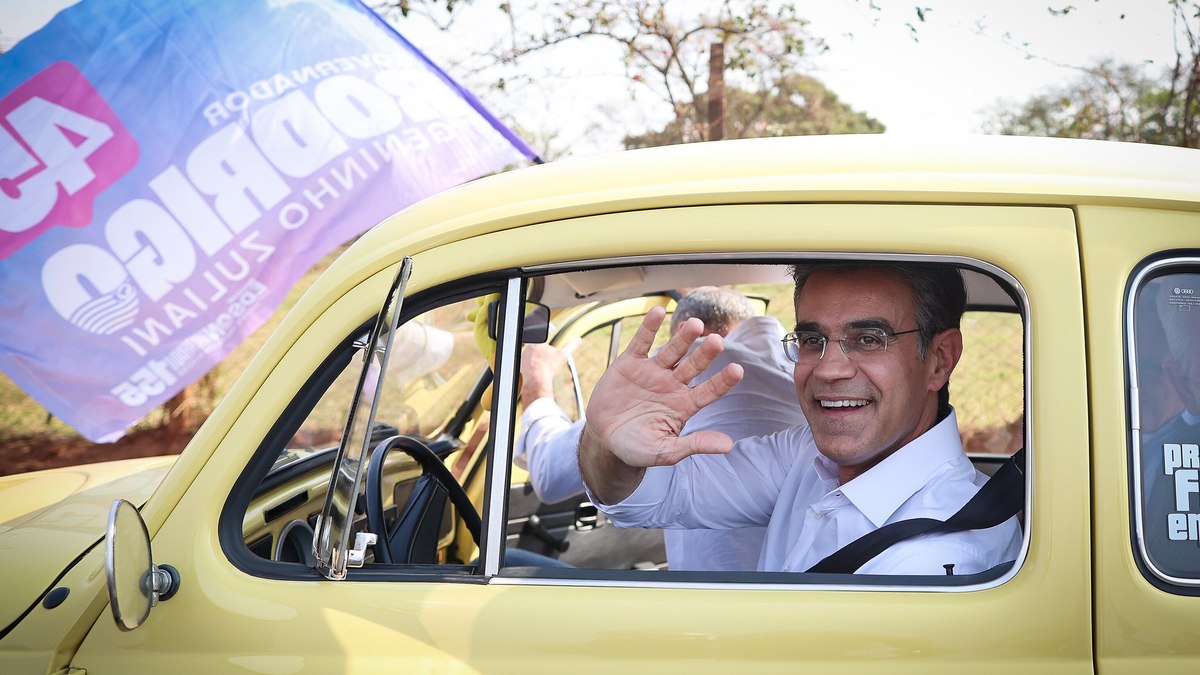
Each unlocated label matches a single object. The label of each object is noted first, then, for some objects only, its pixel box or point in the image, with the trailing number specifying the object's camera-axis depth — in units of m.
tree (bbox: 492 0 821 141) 7.89
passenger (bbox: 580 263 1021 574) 1.63
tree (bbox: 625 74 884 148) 8.89
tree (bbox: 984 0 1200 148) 6.90
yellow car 1.36
